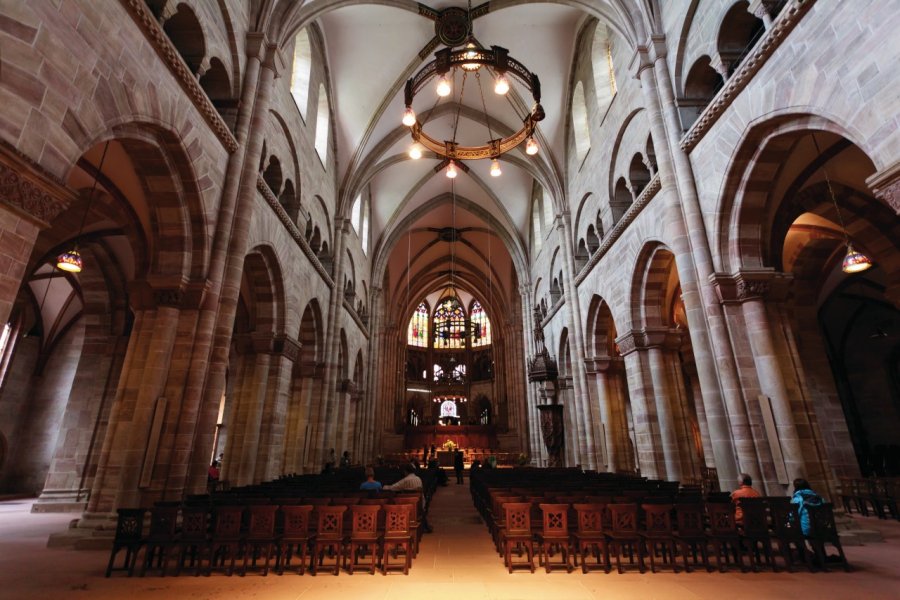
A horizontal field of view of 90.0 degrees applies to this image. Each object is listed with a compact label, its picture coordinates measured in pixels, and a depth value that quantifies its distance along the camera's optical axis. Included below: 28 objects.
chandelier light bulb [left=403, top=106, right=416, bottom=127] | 10.84
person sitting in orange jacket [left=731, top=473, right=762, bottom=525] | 5.93
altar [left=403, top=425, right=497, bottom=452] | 34.81
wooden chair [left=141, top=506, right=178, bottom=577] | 5.41
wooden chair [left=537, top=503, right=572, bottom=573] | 5.67
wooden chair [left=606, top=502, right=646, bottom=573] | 5.60
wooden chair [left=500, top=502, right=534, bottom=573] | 5.68
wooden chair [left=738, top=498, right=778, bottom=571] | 5.50
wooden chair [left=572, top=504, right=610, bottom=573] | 5.64
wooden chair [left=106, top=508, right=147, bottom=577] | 5.36
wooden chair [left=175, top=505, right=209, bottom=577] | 5.38
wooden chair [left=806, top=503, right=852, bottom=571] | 5.36
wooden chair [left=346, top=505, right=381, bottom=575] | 5.56
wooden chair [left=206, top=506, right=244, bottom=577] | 5.45
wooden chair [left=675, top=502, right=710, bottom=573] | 5.54
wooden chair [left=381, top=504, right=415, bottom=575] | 5.62
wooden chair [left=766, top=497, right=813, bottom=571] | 5.53
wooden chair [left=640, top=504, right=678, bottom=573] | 5.55
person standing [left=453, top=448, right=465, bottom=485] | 20.97
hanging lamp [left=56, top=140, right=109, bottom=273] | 8.99
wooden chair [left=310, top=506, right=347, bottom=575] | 5.50
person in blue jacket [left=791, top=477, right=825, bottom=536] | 5.50
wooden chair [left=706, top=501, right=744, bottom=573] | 5.55
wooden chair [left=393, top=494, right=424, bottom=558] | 6.20
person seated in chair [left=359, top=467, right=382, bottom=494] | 7.65
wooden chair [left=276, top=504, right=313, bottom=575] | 5.51
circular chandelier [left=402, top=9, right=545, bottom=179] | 11.13
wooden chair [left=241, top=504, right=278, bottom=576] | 5.48
